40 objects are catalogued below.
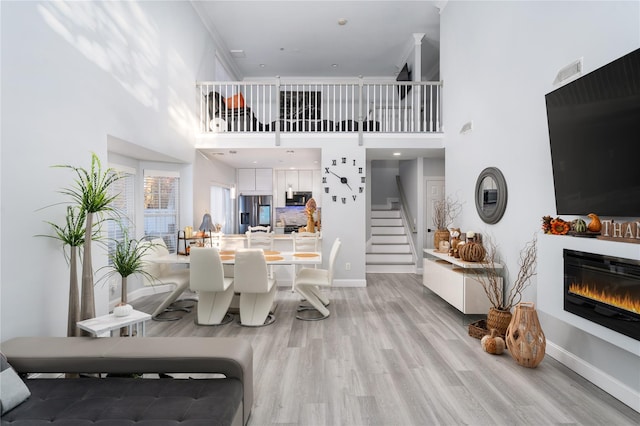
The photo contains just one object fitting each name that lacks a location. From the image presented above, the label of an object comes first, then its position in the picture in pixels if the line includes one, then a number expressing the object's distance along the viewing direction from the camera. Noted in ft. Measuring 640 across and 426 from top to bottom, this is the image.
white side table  7.21
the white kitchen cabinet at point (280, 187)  29.12
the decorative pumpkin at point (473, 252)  12.81
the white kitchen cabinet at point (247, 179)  28.99
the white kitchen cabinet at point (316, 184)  29.12
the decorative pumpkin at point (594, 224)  7.70
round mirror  12.36
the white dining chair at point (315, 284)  13.79
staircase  23.39
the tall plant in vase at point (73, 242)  7.77
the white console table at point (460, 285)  12.39
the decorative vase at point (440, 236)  16.56
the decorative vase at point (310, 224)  19.10
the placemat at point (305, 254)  15.38
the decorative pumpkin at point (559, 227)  8.55
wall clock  19.34
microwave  28.94
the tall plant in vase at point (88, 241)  7.89
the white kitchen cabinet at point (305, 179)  29.12
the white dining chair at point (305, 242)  17.84
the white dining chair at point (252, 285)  12.51
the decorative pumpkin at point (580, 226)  7.93
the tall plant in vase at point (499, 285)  10.64
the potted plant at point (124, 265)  9.09
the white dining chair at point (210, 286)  12.43
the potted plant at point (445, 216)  16.62
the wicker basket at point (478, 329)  11.14
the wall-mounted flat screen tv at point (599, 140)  6.77
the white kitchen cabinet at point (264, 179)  28.99
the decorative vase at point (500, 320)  10.59
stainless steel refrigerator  28.84
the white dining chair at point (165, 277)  13.76
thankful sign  6.88
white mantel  6.72
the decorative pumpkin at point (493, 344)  9.96
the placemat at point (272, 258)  13.97
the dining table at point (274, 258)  13.79
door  23.35
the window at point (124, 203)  14.90
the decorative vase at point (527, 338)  9.01
